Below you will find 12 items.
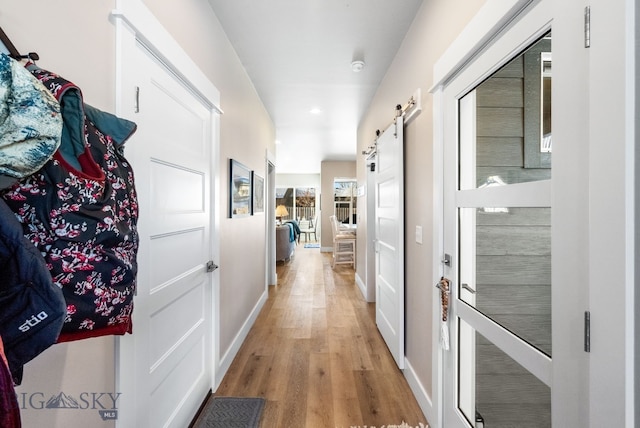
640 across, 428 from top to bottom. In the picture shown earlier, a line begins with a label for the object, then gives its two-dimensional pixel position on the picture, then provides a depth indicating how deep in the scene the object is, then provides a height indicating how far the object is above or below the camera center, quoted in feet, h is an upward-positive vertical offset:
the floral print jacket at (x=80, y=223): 1.88 -0.07
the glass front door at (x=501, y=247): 3.16 -0.44
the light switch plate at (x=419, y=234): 6.27 -0.45
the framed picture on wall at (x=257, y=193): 10.10 +0.80
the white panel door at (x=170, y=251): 3.92 -0.64
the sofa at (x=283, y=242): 21.08 -2.13
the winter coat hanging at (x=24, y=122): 1.55 +0.52
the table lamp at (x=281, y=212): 32.24 +0.22
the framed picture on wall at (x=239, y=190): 7.56 +0.71
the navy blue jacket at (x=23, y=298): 1.59 -0.50
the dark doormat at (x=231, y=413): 5.48 -4.08
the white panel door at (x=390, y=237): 7.30 -0.69
